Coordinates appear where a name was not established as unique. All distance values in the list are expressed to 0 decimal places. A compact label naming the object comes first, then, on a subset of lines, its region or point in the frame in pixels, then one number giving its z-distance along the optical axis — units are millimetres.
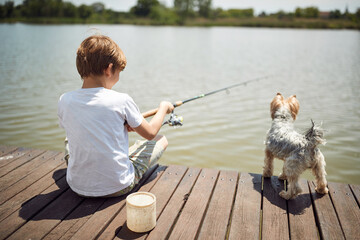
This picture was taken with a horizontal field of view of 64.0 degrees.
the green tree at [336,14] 100725
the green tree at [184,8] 113675
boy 2545
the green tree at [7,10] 91169
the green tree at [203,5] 119875
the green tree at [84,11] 104188
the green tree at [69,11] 101000
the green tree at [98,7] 116550
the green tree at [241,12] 134825
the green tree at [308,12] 118500
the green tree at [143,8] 123250
